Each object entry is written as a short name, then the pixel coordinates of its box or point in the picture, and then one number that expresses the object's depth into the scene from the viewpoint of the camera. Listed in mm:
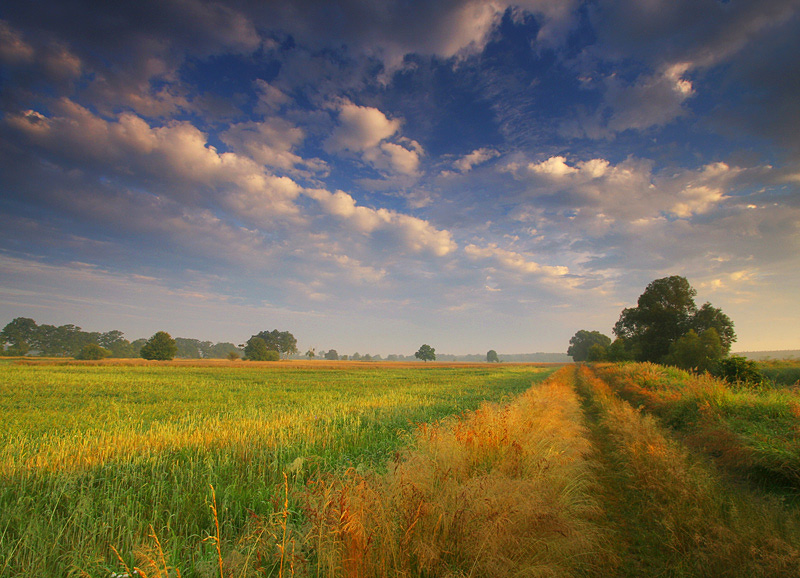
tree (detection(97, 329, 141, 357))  152750
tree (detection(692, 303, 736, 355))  45375
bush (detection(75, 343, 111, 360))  88494
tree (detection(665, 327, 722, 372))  35938
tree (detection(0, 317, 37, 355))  117062
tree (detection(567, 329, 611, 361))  141462
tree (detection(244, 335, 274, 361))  111375
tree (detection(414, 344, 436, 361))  170375
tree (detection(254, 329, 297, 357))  148250
